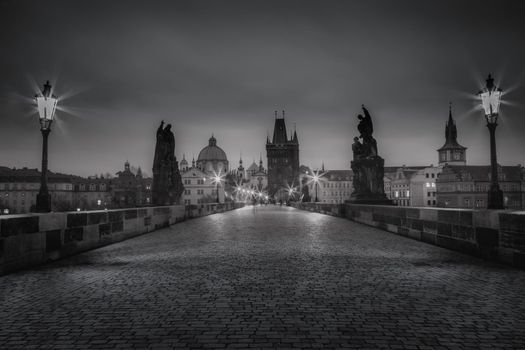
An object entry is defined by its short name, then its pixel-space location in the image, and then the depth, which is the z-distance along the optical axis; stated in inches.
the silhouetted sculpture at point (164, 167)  735.1
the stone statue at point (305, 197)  2395.9
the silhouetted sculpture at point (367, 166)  726.5
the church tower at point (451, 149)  4931.1
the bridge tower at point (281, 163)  5999.0
